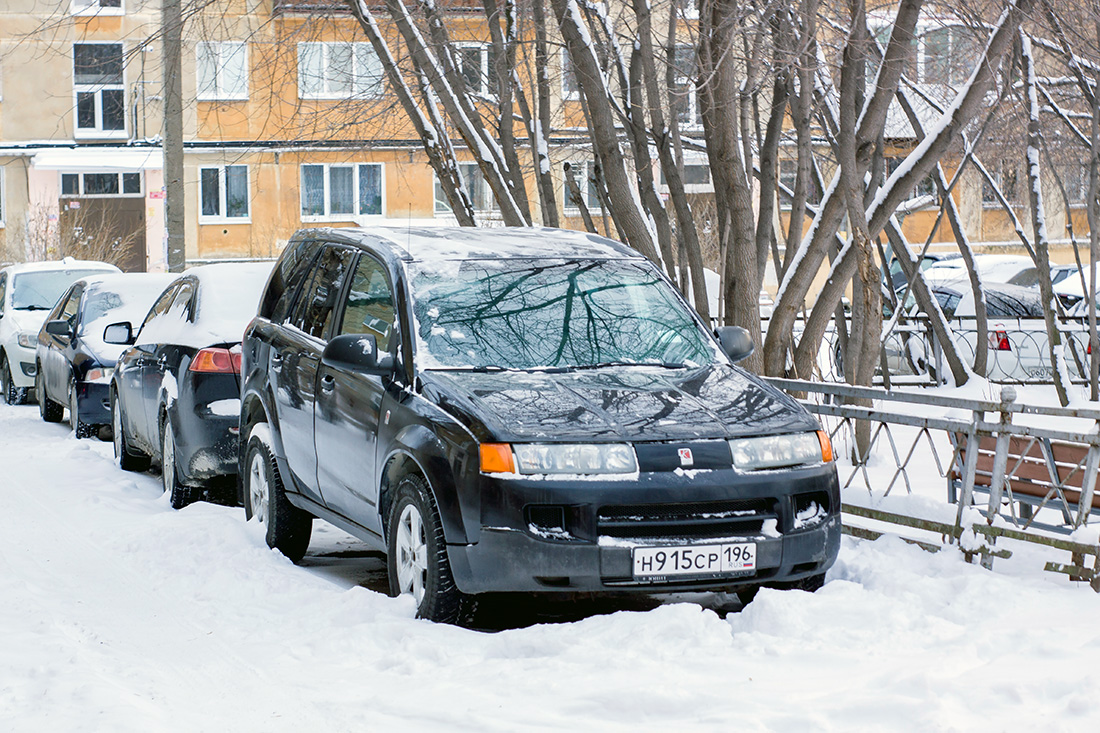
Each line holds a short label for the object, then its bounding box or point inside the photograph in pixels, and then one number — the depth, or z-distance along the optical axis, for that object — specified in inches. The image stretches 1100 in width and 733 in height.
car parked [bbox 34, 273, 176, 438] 544.1
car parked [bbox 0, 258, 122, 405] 697.6
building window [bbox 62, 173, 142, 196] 1568.7
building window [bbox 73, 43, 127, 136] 1569.9
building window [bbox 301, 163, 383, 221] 1531.7
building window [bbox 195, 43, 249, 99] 1407.5
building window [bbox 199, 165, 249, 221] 1525.6
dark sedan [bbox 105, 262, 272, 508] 378.3
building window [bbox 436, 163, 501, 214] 1375.5
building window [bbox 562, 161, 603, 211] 1369.5
